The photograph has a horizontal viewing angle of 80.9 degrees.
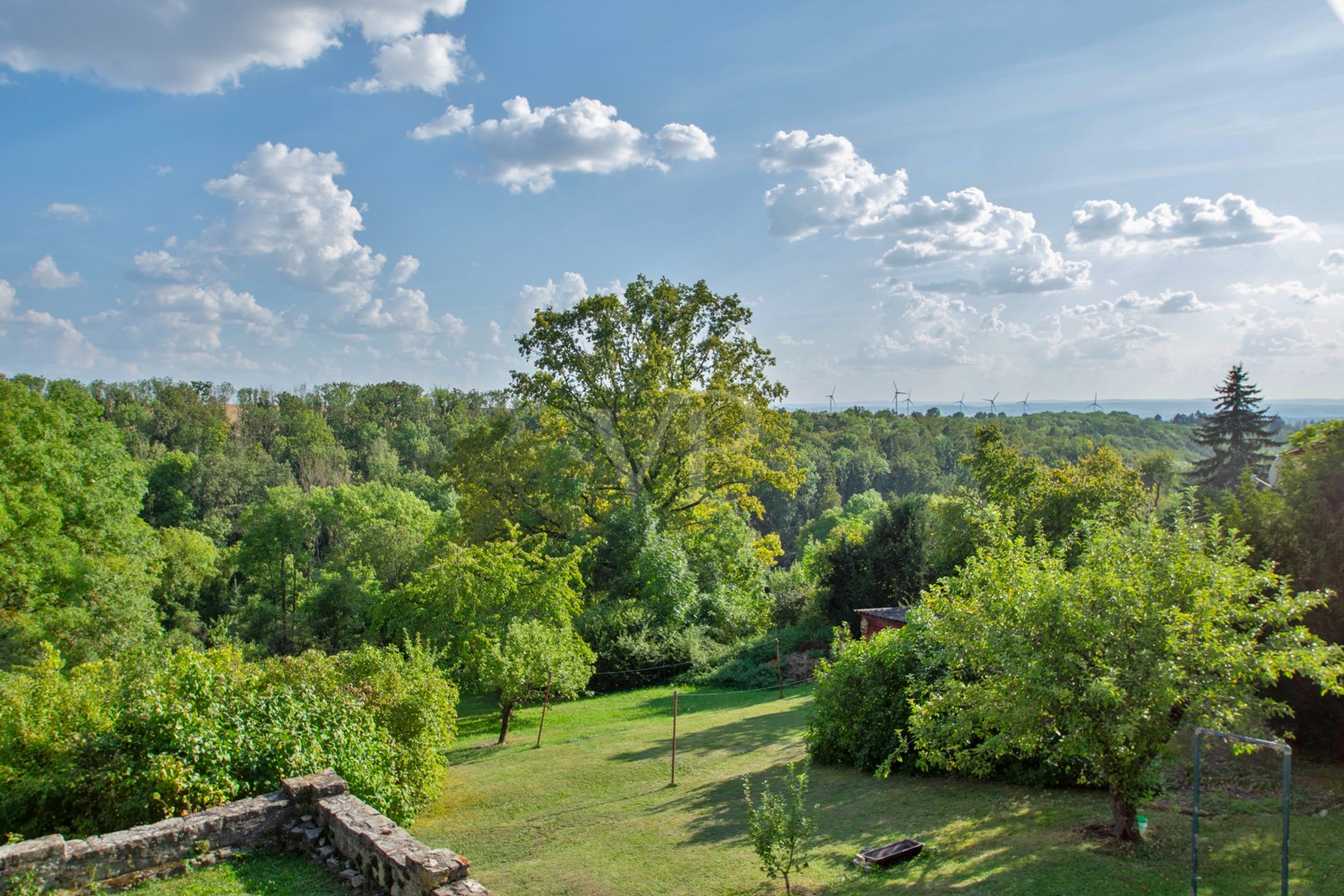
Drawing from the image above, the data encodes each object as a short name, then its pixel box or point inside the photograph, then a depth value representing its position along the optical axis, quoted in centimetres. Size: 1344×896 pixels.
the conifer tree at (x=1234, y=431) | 4338
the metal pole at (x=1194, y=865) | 636
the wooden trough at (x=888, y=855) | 895
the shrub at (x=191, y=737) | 1009
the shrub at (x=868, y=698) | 1298
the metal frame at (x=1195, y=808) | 589
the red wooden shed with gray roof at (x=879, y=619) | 2253
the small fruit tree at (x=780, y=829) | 797
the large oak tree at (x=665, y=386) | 2795
